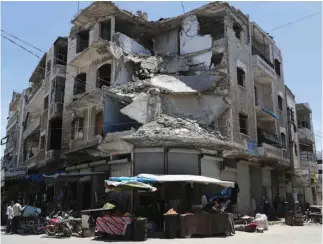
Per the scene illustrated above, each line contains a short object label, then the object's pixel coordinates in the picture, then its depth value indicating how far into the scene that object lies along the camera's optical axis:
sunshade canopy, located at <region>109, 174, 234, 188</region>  14.49
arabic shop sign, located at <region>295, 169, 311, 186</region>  28.55
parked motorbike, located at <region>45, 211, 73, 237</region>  13.76
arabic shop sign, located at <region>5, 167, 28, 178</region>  25.92
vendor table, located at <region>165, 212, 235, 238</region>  13.25
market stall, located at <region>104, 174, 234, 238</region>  13.27
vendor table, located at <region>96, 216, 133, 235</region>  12.38
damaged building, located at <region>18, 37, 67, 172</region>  25.80
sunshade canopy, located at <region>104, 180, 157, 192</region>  13.52
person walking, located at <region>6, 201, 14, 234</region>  15.60
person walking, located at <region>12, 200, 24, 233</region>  15.32
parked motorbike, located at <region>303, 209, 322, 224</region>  20.58
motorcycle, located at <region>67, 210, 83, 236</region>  14.30
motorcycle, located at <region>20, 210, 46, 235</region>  14.96
